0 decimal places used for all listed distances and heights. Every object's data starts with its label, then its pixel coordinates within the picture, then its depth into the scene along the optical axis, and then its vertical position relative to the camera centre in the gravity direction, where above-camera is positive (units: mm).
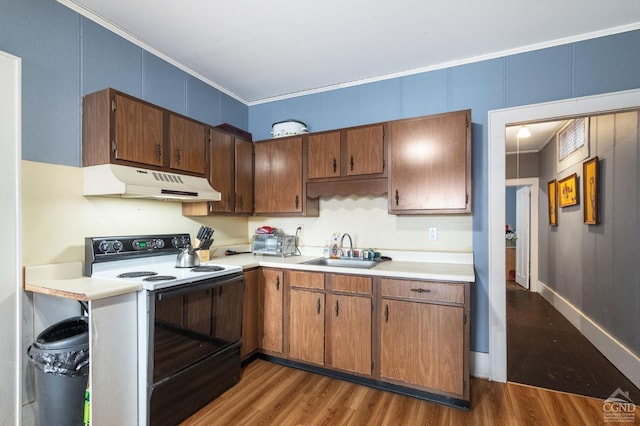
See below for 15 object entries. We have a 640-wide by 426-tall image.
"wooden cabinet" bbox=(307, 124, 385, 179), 2582 +552
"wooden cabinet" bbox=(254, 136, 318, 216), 2941 +341
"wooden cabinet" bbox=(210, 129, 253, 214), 2754 +407
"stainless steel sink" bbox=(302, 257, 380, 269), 2757 -471
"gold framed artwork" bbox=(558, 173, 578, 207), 3486 +275
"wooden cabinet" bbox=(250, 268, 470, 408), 2018 -884
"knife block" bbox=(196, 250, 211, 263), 2650 -378
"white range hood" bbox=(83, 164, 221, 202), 1884 +207
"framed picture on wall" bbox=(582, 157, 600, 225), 2949 +233
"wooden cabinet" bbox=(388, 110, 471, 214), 2303 +390
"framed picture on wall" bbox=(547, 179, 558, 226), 4255 +166
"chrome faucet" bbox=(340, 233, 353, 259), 2870 -314
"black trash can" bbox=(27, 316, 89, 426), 1540 -859
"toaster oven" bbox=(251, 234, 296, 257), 3029 -332
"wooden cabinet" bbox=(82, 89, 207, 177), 1937 +567
